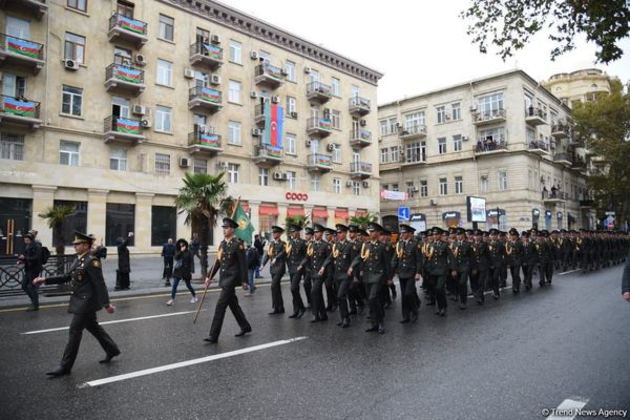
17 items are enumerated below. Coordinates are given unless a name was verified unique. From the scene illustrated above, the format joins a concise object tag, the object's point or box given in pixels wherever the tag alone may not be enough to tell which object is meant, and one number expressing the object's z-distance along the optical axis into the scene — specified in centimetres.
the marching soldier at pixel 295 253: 968
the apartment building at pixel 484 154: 4225
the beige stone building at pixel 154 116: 2347
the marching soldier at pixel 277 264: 983
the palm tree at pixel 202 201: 1725
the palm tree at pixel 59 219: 1537
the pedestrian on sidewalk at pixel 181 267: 1162
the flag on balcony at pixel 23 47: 2247
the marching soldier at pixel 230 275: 700
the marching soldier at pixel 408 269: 893
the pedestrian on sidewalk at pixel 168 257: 1598
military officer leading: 554
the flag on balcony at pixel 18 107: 2219
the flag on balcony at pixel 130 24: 2614
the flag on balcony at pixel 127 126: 2600
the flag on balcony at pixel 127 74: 2600
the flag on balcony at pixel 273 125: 3338
